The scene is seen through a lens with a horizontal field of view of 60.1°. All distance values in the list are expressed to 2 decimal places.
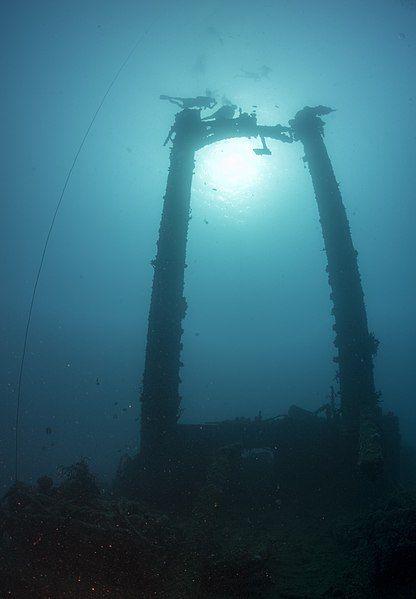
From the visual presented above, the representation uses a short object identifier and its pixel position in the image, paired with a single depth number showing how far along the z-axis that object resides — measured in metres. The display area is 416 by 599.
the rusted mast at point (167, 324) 10.01
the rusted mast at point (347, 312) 10.56
